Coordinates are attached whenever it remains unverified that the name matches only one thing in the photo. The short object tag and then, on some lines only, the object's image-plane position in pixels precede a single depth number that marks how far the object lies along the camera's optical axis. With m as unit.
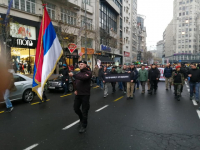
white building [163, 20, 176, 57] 106.19
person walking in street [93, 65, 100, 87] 15.46
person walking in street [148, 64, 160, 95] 11.29
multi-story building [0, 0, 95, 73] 18.65
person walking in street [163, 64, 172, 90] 13.16
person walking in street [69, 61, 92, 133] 4.75
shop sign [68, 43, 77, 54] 17.53
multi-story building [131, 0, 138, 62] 71.53
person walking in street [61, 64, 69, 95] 11.47
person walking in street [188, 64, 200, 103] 8.68
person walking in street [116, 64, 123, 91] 13.11
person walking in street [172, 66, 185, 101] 9.30
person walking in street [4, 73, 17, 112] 6.85
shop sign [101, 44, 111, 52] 35.50
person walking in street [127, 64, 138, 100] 9.73
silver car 8.23
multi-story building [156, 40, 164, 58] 192.02
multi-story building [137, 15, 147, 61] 95.25
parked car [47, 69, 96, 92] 12.24
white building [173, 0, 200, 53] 89.50
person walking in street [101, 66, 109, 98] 10.29
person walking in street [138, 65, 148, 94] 11.37
